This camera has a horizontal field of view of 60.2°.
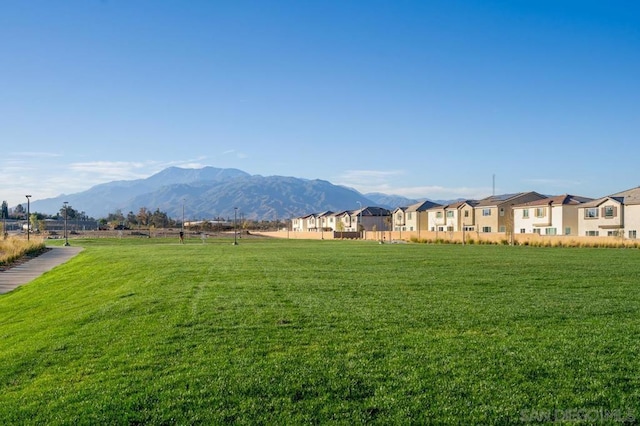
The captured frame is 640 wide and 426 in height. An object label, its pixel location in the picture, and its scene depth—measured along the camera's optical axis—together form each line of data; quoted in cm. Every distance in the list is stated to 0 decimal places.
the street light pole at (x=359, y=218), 11882
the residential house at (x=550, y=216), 6869
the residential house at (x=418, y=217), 10119
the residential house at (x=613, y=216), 5922
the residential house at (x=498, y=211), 8038
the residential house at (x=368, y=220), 11994
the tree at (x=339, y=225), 11910
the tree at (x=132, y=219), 16123
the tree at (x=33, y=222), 10919
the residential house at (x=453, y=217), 8668
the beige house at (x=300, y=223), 15427
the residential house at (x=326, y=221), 13312
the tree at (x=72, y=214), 16605
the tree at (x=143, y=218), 15500
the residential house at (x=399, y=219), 10650
